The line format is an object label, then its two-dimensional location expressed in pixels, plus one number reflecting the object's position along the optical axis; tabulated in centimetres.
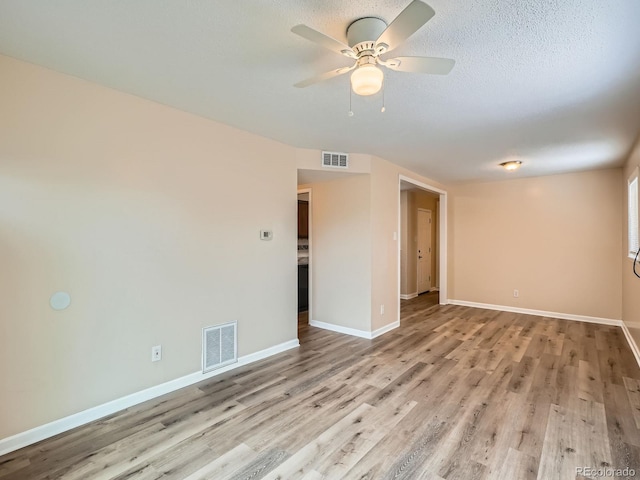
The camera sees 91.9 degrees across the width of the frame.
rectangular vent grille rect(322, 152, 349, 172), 389
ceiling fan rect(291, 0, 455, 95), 142
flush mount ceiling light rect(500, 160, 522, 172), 430
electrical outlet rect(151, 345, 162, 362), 258
